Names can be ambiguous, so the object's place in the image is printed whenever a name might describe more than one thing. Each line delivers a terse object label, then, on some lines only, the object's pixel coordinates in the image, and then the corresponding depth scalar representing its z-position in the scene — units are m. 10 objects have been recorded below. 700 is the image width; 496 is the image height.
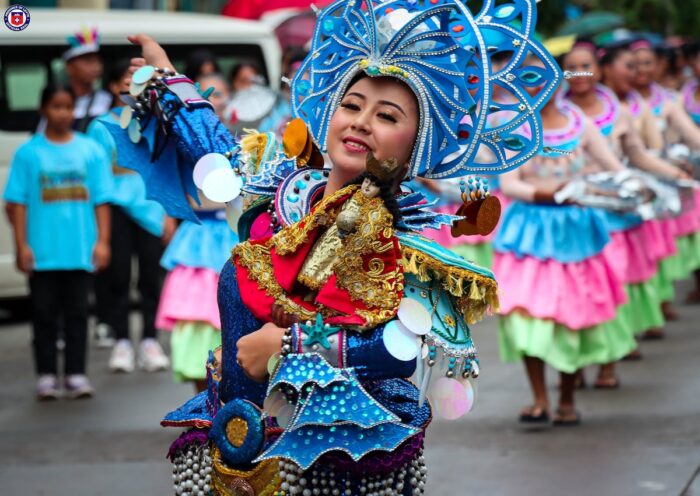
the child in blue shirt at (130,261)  16.18
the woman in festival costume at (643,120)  16.51
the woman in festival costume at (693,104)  21.60
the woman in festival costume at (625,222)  13.83
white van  19.19
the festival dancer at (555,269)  12.48
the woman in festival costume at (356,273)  5.27
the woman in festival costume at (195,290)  11.96
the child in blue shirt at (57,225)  14.60
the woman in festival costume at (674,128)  18.70
